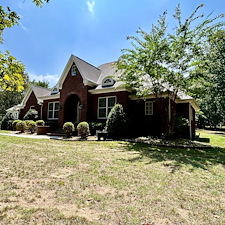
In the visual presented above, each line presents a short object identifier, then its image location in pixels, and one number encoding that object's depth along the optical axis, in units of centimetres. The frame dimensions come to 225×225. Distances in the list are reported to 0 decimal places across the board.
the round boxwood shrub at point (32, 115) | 2022
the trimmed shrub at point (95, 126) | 1423
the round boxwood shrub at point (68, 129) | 1342
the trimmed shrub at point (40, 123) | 1745
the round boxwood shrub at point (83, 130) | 1300
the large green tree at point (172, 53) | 1013
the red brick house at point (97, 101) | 1371
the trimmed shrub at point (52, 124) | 1780
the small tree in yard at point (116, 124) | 1231
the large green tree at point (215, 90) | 1068
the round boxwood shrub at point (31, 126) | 1648
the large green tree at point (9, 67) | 308
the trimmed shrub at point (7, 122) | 2186
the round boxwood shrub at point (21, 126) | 1670
